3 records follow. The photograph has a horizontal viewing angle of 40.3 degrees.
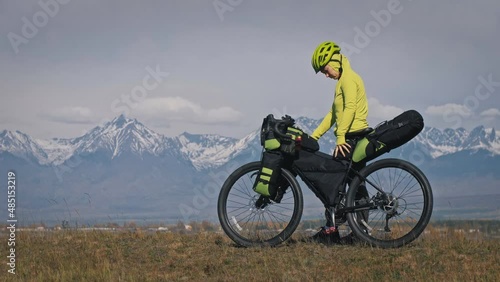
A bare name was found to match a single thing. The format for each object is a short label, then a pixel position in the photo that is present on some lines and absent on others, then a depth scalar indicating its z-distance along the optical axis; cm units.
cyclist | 1035
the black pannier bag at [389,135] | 1030
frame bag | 1061
